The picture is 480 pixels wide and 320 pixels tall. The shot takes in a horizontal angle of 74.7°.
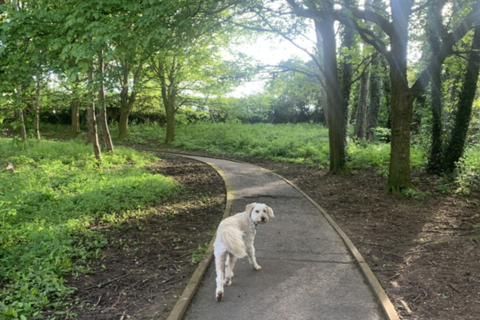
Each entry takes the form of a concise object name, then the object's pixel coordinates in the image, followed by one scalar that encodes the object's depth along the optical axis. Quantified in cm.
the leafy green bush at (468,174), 875
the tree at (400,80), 841
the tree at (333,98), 1127
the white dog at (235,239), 372
